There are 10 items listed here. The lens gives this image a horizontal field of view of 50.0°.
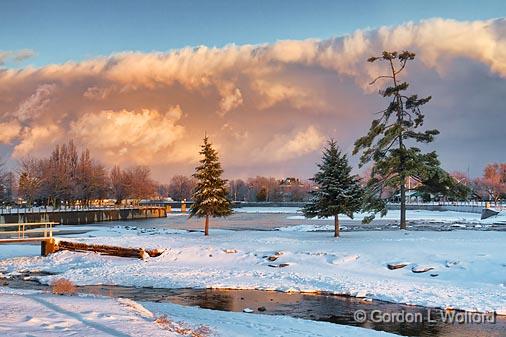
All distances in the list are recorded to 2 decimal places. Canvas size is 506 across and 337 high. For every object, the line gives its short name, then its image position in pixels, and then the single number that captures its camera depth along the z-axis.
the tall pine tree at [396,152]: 36.16
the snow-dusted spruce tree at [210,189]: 39.50
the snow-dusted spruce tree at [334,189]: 34.09
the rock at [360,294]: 20.75
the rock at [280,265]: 26.45
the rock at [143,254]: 30.28
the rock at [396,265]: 24.50
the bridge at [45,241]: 32.56
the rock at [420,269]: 23.73
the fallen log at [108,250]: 30.69
